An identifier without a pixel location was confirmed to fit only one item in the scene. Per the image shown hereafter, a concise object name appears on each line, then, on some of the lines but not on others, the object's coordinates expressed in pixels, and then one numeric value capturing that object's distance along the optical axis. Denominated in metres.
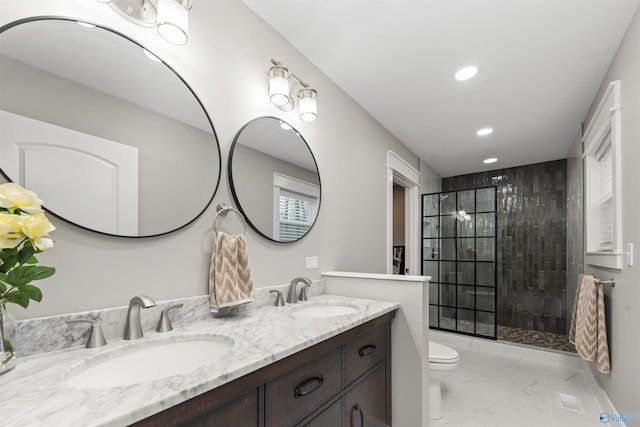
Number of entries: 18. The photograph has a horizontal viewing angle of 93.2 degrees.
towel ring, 1.36
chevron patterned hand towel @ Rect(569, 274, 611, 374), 2.07
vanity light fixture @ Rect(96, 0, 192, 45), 1.07
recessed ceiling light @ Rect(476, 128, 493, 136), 3.20
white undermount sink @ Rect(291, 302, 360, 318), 1.65
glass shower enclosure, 3.66
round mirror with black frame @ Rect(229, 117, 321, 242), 1.52
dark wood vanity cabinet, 0.73
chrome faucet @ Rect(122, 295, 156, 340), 0.99
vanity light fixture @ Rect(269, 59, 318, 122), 1.61
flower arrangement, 0.65
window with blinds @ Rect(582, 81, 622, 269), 1.90
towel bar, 2.04
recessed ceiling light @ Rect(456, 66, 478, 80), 2.14
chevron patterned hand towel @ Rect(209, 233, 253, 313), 1.27
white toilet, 2.14
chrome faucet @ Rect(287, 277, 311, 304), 1.69
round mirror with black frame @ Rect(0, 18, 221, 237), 0.86
